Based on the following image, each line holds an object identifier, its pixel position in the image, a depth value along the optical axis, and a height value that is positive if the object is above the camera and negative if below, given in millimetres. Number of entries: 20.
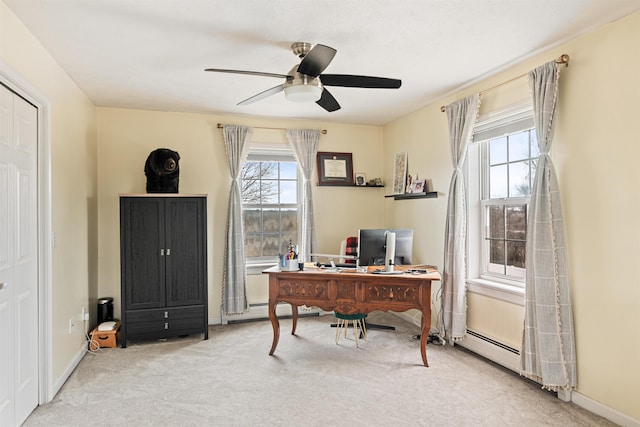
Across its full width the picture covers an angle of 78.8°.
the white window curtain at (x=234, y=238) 4672 -289
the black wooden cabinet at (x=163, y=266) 3939 -532
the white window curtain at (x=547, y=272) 2703 -427
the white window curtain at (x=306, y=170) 4977 +568
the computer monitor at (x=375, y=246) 3654 -315
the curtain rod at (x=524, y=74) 2707 +1083
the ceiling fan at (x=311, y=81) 2514 +910
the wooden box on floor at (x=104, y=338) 3873 -1233
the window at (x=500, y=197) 3291 +140
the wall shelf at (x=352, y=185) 5228 +383
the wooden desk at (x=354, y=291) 3400 -700
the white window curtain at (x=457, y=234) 3686 -204
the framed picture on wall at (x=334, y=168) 5195 +613
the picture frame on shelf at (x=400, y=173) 4887 +521
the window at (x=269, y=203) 5031 +142
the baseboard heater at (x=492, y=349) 3231 -1216
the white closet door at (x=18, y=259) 2268 -274
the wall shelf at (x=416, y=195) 4297 +208
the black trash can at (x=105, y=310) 4215 -1039
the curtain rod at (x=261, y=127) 4735 +1096
